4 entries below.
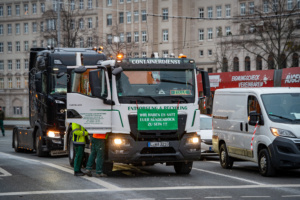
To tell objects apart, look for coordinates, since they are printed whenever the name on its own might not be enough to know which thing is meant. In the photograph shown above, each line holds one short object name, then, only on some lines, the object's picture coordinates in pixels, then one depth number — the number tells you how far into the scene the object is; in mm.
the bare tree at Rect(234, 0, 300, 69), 55781
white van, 16391
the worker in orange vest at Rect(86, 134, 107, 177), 16531
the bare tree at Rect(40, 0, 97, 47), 59469
